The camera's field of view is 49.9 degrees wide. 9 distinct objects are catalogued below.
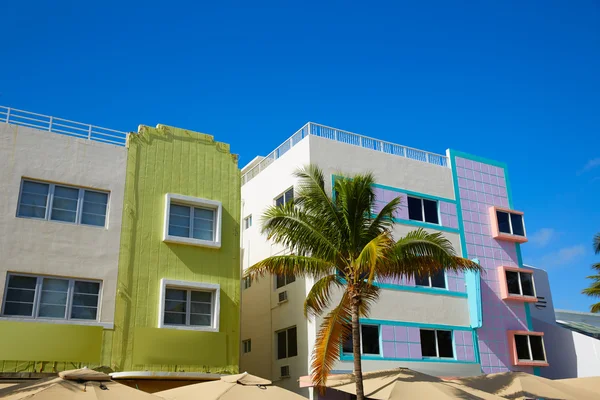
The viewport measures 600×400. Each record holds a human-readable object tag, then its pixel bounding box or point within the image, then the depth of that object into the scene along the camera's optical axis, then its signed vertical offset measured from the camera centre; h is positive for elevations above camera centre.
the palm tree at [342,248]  19.20 +4.11
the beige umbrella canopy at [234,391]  14.71 +0.03
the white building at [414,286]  25.09 +4.25
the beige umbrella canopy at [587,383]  22.25 +0.13
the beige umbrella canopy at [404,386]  18.09 +0.08
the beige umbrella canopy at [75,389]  12.29 +0.10
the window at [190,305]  20.41 +2.71
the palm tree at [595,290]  34.97 +5.09
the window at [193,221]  21.38 +5.59
